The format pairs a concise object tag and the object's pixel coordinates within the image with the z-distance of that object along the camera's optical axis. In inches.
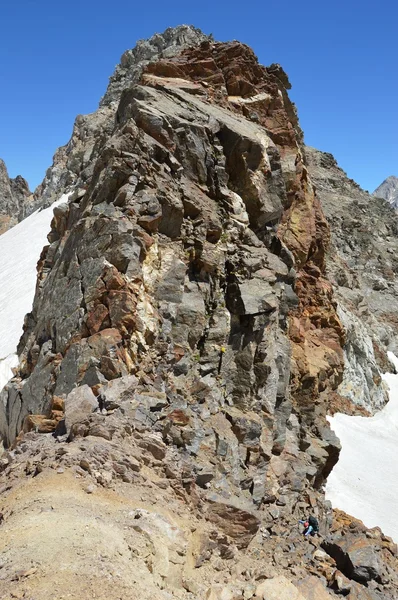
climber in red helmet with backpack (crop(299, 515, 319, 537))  399.2
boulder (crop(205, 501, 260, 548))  313.3
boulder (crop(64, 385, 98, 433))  296.8
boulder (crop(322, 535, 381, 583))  355.9
